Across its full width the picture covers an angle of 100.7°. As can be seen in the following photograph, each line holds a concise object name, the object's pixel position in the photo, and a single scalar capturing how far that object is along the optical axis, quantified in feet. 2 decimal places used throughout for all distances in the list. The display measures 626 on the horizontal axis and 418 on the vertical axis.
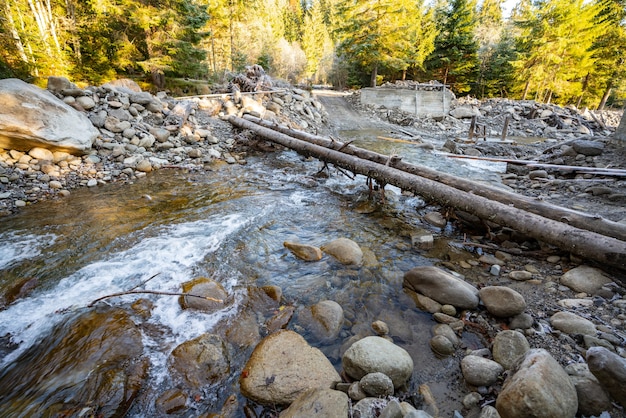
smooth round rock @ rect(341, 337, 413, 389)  7.29
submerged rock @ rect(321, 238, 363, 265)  13.47
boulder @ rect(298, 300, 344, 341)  9.35
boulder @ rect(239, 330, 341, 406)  7.15
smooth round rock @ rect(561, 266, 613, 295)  10.25
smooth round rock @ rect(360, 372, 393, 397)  6.72
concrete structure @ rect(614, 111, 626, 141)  24.23
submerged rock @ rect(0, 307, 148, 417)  6.74
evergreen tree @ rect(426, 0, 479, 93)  85.81
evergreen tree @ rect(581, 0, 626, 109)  83.66
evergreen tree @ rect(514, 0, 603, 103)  80.59
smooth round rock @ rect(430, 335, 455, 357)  8.31
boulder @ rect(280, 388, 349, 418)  6.15
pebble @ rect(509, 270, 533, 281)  11.43
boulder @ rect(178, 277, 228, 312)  10.28
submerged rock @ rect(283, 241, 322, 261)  13.75
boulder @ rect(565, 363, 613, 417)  5.83
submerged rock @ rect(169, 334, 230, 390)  7.66
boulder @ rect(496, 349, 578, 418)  5.42
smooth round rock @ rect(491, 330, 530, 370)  7.42
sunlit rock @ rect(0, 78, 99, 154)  18.98
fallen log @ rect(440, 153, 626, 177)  19.75
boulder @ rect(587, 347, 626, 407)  5.76
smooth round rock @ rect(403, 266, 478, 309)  9.95
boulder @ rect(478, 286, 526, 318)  9.11
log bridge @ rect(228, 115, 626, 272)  10.66
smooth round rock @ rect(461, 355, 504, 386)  7.05
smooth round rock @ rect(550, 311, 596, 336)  8.20
